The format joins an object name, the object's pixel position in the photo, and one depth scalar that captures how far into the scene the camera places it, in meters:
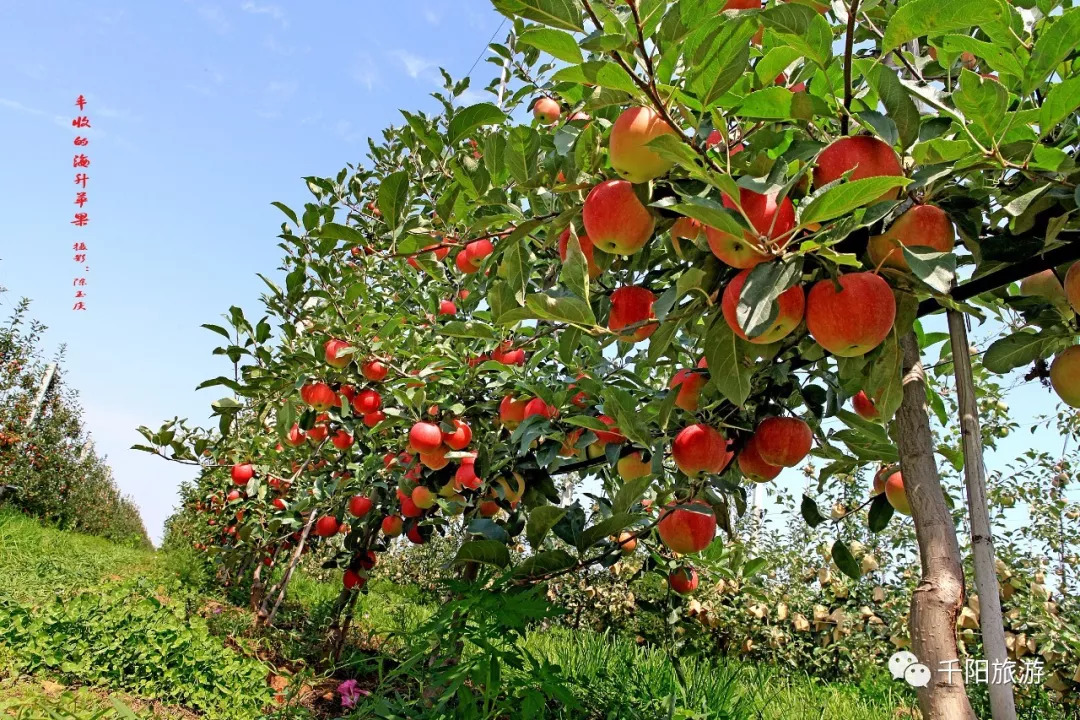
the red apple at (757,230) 0.70
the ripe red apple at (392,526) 3.01
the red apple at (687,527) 1.30
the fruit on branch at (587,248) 1.00
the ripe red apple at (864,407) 1.25
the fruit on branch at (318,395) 2.39
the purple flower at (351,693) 2.47
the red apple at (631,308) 1.03
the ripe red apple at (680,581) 2.28
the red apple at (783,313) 0.74
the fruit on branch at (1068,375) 0.94
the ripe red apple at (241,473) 3.63
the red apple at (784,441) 1.09
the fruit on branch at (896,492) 1.18
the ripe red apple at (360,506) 3.10
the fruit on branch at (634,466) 1.41
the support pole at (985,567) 0.72
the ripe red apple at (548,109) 2.26
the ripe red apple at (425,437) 2.12
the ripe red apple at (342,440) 2.90
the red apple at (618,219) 0.81
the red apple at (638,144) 0.73
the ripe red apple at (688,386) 1.19
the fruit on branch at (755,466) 1.22
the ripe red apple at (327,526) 3.63
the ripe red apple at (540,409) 1.76
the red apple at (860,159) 0.70
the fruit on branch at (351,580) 3.57
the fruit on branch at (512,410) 1.98
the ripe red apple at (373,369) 2.39
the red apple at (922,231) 0.75
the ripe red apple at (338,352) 2.23
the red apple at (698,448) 1.17
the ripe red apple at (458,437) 2.22
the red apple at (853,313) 0.73
